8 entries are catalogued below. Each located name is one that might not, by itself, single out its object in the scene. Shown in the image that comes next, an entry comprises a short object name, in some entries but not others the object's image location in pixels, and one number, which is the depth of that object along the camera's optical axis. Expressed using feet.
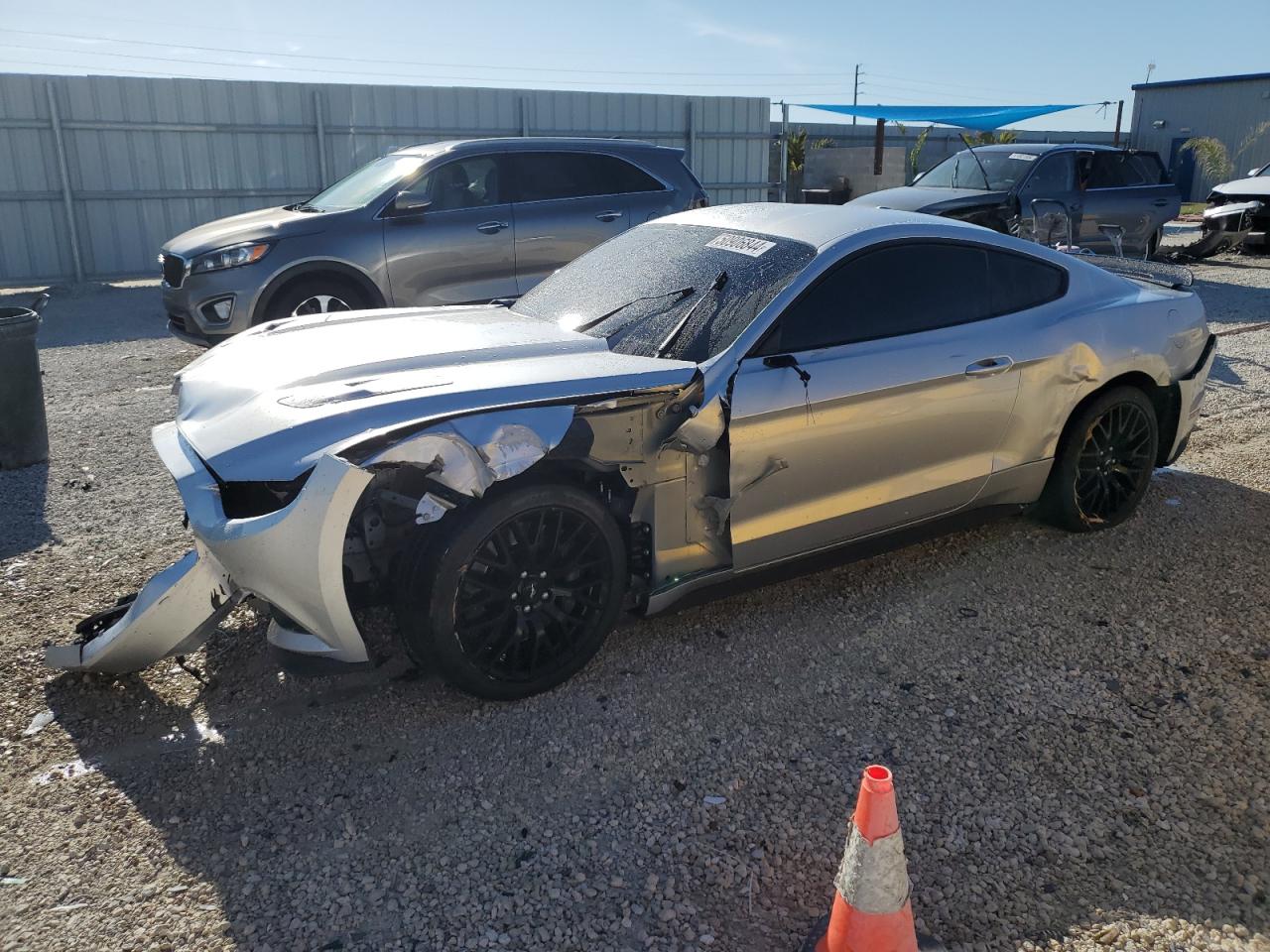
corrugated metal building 100.99
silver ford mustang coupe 10.35
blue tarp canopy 62.44
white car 53.78
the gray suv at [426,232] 26.55
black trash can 19.72
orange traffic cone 7.59
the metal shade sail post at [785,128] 59.21
